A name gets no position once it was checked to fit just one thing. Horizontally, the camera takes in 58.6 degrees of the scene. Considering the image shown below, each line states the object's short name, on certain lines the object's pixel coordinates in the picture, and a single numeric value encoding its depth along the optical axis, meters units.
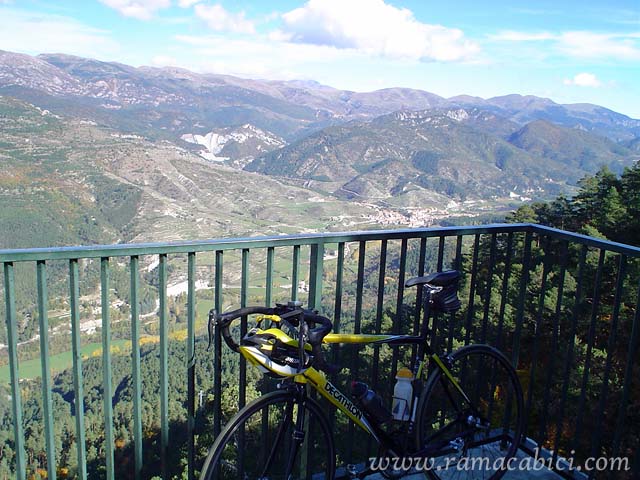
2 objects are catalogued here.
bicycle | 2.27
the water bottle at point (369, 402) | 2.69
